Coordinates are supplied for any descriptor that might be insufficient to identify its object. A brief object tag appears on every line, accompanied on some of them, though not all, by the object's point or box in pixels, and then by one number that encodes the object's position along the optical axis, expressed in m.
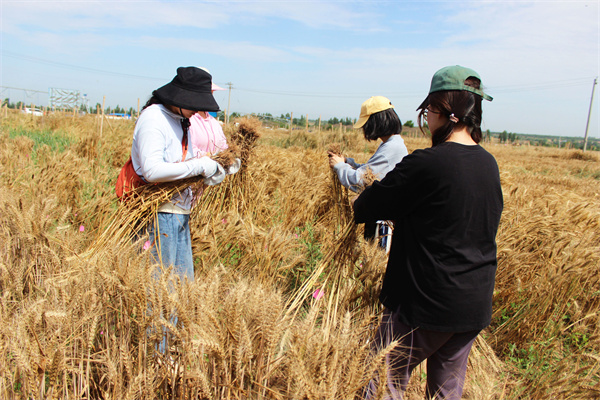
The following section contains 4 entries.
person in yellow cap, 2.65
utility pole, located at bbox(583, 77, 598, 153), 33.97
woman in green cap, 1.36
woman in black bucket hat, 1.94
